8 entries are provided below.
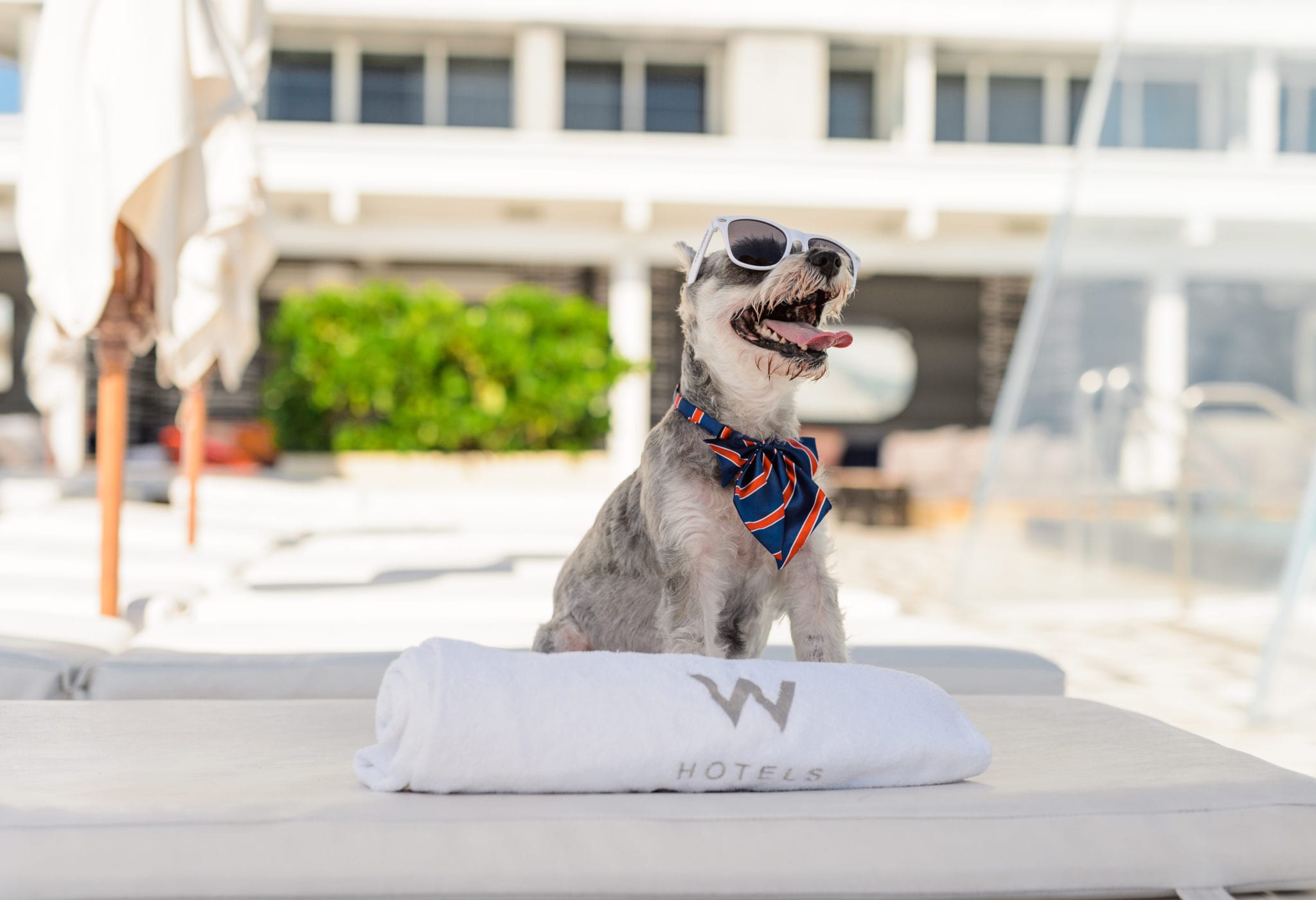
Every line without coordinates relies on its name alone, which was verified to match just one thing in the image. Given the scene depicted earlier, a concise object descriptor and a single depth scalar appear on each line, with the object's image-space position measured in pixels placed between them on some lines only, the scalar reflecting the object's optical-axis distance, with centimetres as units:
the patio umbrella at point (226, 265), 506
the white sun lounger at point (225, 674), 249
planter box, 986
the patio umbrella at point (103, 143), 322
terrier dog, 198
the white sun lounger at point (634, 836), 140
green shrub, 1005
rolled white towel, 152
